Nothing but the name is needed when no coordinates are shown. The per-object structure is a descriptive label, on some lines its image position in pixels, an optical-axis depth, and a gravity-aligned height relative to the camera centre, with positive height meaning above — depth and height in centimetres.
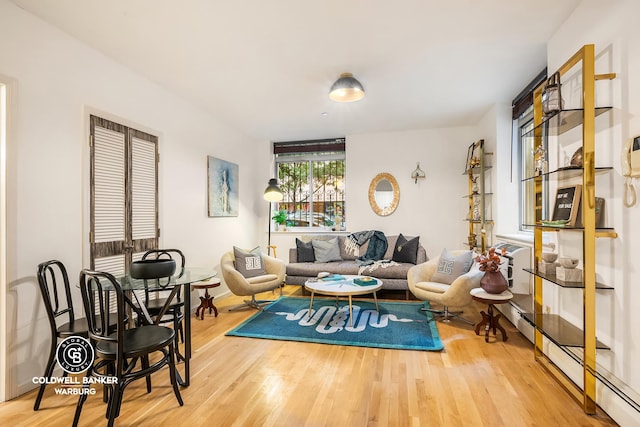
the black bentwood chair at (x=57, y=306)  224 -69
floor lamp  547 +33
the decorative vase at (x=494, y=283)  326 -68
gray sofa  479 -82
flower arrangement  329 -48
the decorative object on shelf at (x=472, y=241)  499 -42
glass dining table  226 -50
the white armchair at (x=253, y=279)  418 -86
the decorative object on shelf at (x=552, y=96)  229 +80
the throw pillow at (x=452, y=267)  390 -63
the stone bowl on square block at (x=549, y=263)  245 -37
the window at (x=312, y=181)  631 +59
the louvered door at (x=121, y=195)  296 +17
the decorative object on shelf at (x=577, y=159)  221 +36
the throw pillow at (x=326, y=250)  543 -61
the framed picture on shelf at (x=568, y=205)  224 +6
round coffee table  367 -85
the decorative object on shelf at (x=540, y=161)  256 +40
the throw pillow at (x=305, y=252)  545 -64
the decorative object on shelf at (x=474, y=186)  491 +39
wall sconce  577 +66
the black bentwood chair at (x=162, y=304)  272 -80
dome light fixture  333 +123
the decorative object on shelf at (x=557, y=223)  229 -7
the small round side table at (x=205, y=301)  401 -108
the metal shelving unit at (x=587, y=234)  201 -12
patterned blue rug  324 -123
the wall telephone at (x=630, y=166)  177 +26
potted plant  618 -12
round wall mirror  589 +33
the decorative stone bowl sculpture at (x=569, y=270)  222 -38
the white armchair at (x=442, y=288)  354 -84
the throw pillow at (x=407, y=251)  512 -59
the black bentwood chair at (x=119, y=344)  184 -78
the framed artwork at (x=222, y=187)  476 +38
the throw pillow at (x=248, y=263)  450 -69
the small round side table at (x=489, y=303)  320 -87
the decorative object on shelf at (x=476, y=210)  491 +4
